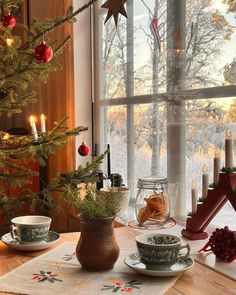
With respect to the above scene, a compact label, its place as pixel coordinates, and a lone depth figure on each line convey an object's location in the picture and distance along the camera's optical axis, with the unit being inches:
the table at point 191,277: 39.6
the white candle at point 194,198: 61.9
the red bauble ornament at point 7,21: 75.9
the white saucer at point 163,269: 41.9
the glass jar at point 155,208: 67.7
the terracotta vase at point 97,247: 44.3
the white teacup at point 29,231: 53.4
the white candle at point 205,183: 59.3
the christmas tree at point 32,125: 76.2
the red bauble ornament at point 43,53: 66.2
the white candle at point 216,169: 56.9
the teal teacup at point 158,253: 42.6
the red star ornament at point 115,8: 93.0
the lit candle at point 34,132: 84.5
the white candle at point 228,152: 55.3
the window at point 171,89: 74.5
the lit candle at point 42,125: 88.1
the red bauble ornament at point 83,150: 94.0
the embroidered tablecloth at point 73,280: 39.6
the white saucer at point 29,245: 52.3
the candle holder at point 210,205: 54.1
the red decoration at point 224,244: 49.5
